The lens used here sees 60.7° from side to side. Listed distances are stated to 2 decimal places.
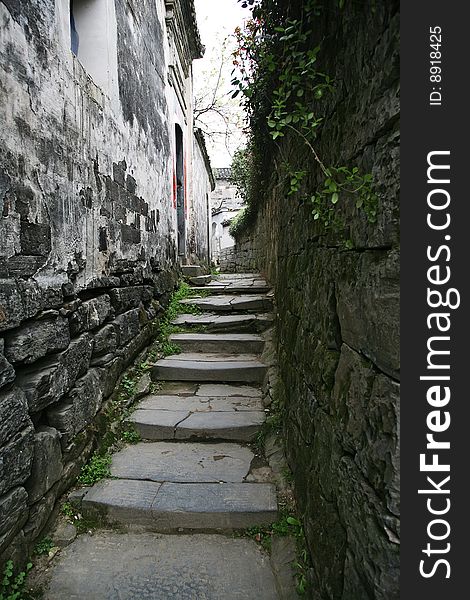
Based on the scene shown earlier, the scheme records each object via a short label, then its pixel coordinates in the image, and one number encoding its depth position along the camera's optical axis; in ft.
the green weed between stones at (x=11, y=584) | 5.14
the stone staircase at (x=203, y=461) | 6.70
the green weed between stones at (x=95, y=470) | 7.61
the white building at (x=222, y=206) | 64.34
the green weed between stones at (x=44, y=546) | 6.08
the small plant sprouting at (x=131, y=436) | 9.12
